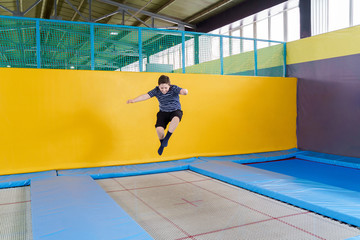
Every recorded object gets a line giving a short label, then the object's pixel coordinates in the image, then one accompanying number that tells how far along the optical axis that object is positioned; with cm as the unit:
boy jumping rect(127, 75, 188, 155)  447
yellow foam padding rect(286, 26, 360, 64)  604
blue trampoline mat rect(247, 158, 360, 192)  467
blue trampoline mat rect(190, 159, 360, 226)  321
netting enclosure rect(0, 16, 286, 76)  623
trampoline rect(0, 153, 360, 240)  276
